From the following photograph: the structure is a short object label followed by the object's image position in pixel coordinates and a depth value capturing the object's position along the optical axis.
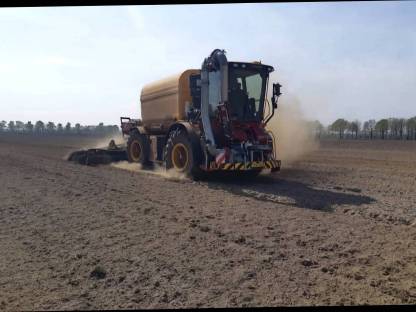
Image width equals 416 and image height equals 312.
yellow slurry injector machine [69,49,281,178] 11.02
